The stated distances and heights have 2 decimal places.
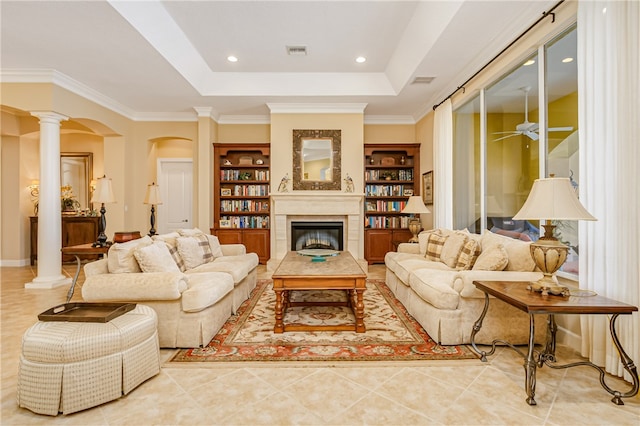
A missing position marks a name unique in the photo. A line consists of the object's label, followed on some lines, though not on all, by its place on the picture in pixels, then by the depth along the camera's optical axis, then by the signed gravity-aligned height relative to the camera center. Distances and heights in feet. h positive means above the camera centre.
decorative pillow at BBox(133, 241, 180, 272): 9.20 -1.42
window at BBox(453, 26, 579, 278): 9.53 +2.70
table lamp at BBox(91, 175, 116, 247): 13.37 +0.80
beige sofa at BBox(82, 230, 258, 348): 8.50 -2.15
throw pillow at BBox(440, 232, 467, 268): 11.60 -1.46
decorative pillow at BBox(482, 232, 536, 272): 9.12 -1.34
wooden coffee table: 9.50 -2.21
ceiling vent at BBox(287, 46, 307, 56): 14.76 +7.80
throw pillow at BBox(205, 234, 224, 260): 13.78 -1.60
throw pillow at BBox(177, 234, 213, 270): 11.70 -1.52
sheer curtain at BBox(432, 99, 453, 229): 16.48 +2.53
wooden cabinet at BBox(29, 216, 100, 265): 20.80 -1.12
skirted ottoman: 5.83 -2.96
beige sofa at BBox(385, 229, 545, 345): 8.65 -2.47
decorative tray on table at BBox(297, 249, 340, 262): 11.88 -1.70
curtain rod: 9.20 +5.94
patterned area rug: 8.13 -3.77
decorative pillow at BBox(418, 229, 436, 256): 14.74 -1.41
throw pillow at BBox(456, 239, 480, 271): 10.73 -1.52
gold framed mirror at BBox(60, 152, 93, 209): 23.06 +2.87
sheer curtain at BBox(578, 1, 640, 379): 6.79 +1.10
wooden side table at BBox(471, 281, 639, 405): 6.04 -1.93
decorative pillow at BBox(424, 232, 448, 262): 13.12 -1.50
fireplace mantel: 19.70 +0.09
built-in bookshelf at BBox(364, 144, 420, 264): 21.21 +1.27
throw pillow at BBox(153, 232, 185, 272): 11.09 -1.25
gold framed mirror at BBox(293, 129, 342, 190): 19.90 +3.36
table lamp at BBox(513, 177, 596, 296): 6.76 -0.10
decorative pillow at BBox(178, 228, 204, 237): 12.89 -0.88
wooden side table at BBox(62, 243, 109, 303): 12.21 -1.49
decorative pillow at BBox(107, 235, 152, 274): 9.13 -1.41
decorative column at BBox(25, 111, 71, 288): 14.97 +0.37
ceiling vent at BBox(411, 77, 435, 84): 15.38 +6.58
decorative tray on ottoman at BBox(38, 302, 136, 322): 6.45 -2.18
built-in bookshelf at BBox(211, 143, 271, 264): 20.93 +1.08
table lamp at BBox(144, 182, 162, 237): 15.92 +0.82
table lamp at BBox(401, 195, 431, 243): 17.34 +0.24
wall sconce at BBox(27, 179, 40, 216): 21.30 +1.34
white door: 24.84 +1.52
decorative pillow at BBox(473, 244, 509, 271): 9.05 -1.45
